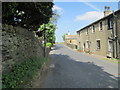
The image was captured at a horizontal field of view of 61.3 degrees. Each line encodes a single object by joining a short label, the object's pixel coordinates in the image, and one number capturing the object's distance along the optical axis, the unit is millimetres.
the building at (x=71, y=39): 60812
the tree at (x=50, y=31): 23945
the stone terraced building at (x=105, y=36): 13547
